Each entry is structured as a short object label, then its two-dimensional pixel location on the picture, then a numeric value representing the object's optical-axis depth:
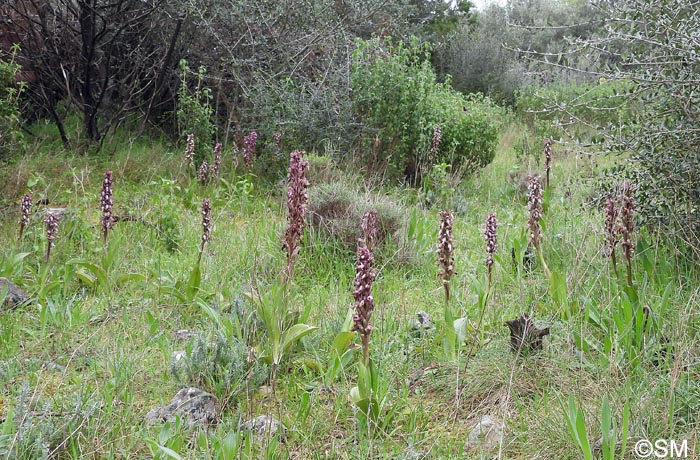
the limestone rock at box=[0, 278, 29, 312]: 3.34
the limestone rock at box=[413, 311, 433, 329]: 3.10
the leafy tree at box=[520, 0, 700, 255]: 3.29
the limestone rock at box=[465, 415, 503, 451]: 2.13
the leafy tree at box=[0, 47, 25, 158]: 5.00
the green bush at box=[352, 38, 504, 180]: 6.59
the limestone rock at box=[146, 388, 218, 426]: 2.28
